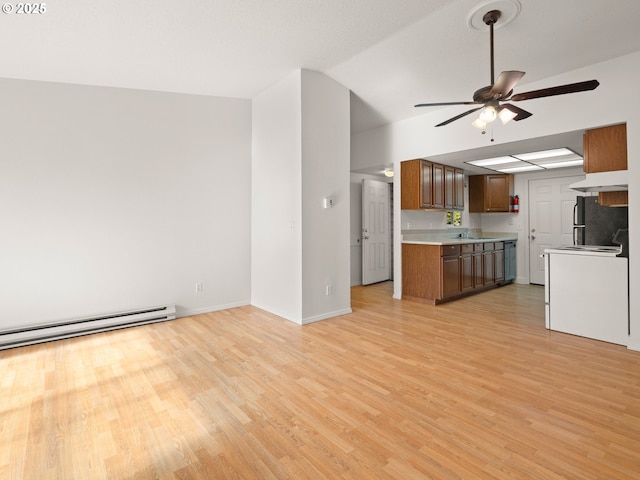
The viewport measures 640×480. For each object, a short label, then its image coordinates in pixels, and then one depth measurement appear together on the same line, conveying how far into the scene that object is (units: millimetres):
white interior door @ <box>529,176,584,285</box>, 6180
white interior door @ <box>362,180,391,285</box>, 6612
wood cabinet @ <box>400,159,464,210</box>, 5289
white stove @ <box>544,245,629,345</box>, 3342
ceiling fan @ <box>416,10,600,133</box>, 2295
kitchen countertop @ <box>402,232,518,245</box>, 5242
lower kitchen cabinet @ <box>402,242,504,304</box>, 5004
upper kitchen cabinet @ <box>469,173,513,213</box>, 6648
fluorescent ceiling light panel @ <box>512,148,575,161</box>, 4551
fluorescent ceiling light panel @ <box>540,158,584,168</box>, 5258
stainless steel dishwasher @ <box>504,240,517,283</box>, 6540
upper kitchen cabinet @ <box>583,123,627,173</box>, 3350
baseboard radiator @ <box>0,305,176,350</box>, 3439
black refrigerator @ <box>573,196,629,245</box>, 4309
